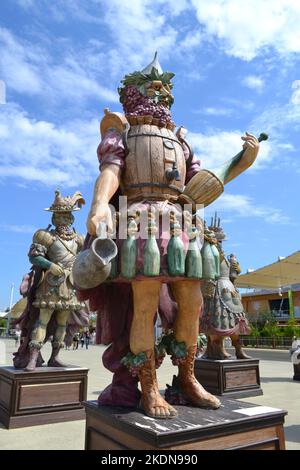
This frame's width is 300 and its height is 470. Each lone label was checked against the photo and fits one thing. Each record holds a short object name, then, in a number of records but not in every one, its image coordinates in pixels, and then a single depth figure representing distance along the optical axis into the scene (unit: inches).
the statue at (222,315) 185.6
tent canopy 614.2
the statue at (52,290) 143.9
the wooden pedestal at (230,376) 185.2
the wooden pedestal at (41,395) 132.7
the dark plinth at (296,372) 240.1
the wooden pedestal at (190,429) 60.0
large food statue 67.6
